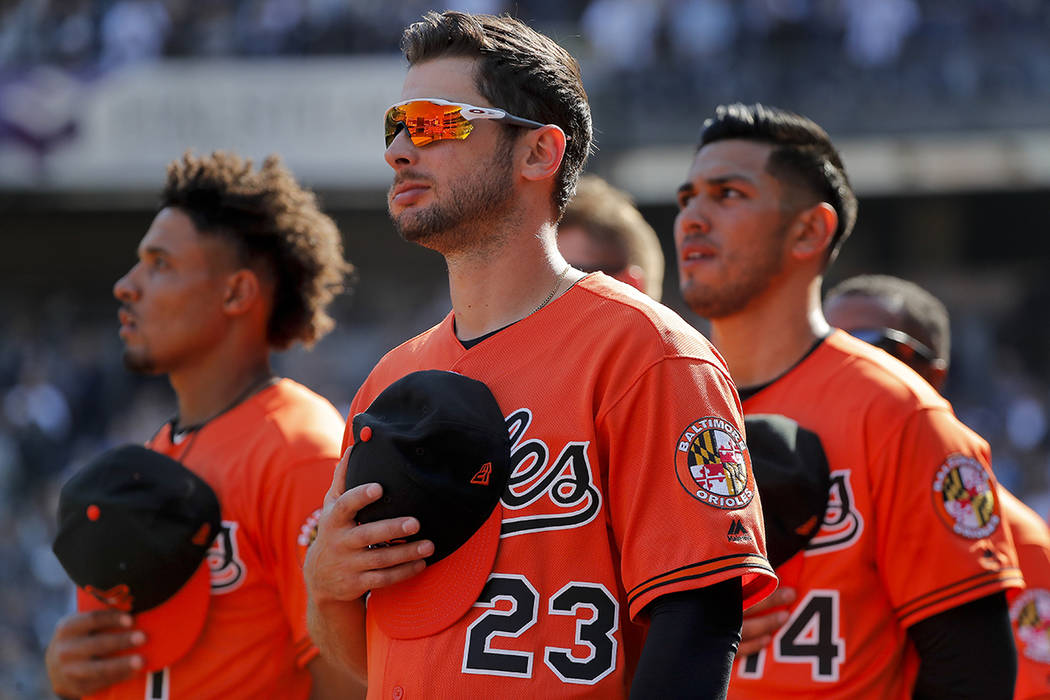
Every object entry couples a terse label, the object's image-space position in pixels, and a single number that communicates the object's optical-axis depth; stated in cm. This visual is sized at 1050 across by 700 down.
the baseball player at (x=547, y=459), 379
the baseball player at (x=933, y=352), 677
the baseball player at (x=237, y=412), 602
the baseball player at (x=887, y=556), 524
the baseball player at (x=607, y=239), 844
